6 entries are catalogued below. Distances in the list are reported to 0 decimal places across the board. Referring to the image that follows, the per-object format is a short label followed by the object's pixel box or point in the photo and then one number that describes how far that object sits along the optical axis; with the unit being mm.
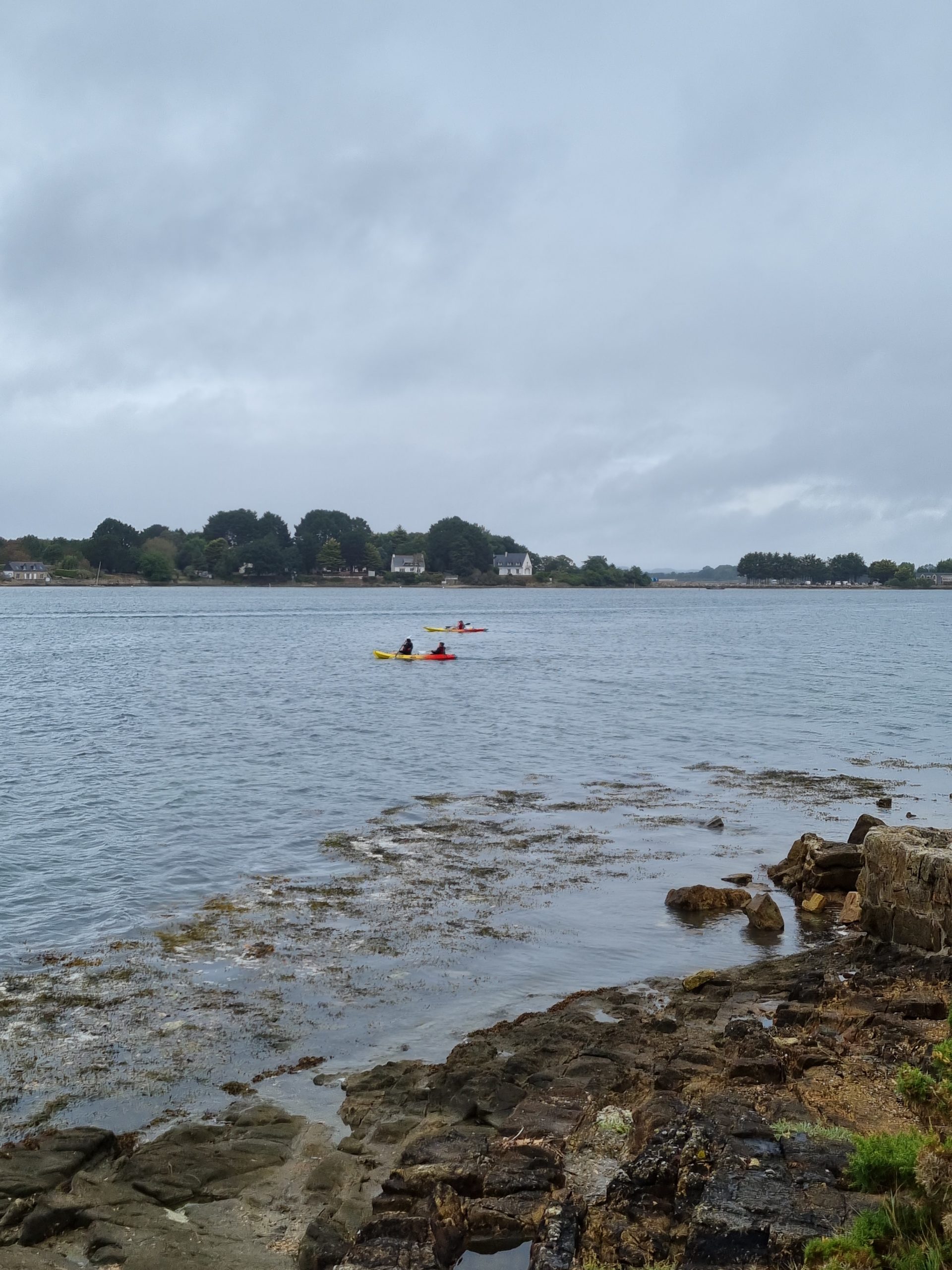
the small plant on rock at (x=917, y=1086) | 7406
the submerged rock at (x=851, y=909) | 15367
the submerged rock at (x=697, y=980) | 12672
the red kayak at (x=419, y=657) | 64188
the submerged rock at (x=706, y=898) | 16000
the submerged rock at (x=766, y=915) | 15266
